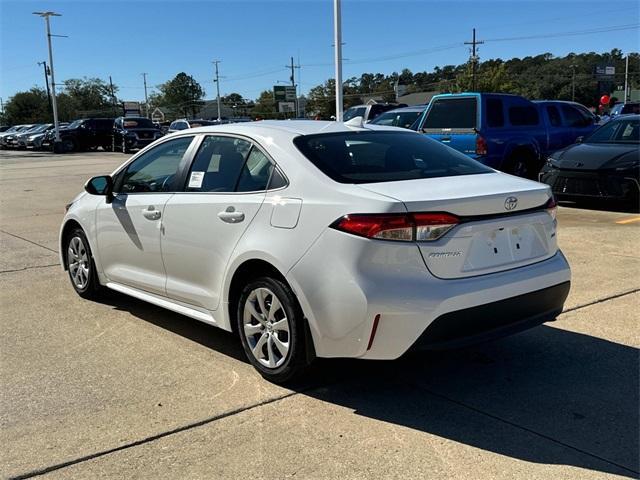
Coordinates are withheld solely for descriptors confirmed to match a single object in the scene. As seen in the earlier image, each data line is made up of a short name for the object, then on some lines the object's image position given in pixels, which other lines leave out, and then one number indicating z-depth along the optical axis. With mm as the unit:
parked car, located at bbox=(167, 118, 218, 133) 35219
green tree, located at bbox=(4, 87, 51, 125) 94375
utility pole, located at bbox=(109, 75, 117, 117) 129262
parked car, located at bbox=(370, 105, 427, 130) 16047
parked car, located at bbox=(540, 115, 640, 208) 9844
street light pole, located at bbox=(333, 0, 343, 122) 17172
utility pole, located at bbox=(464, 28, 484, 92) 64531
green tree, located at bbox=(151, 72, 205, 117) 143750
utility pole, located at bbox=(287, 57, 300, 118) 93625
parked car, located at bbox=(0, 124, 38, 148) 47031
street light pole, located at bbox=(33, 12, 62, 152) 40219
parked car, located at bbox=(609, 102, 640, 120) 26344
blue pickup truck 11703
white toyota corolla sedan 3311
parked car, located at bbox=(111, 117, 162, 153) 31750
